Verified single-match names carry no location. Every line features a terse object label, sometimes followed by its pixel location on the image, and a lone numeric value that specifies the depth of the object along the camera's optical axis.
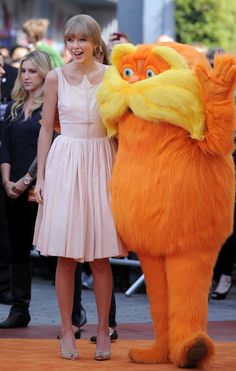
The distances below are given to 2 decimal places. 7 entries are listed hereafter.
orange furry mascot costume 9.13
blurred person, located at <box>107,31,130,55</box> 15.11
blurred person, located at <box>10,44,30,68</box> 18.46
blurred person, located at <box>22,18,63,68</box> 18.98
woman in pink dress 9.73
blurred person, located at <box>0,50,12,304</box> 14.25
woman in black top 12.00
